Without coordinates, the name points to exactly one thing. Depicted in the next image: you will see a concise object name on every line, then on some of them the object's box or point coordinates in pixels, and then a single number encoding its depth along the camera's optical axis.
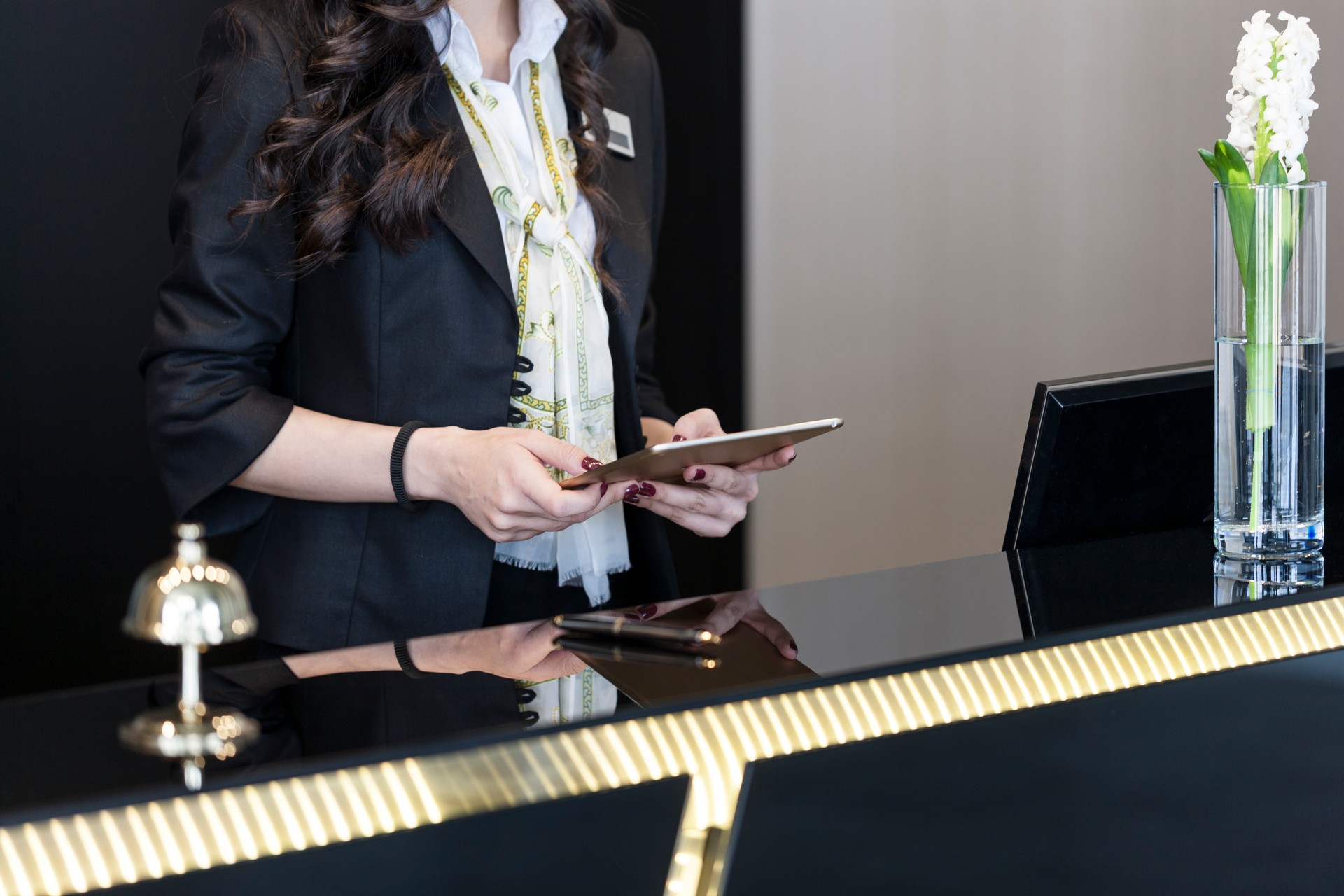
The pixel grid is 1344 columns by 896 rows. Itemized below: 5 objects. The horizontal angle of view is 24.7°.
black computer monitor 2.58
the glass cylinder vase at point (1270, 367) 2.47
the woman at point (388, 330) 2.75
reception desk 2.07
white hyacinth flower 2.42
